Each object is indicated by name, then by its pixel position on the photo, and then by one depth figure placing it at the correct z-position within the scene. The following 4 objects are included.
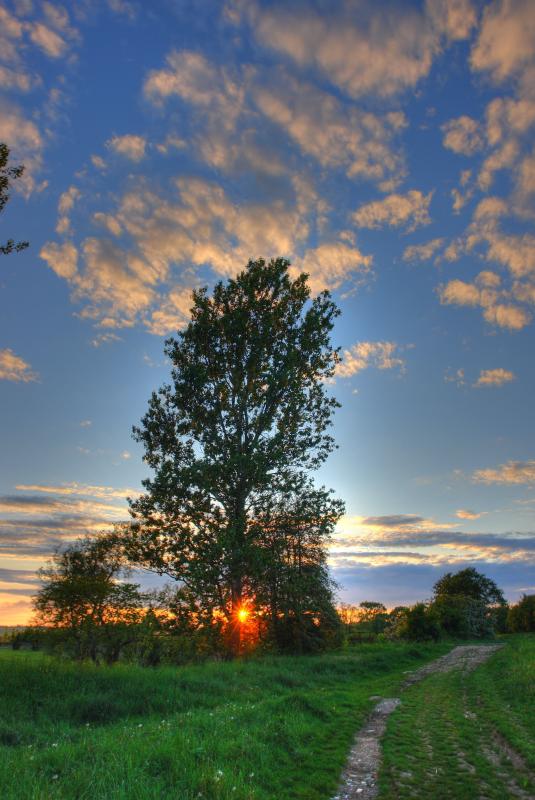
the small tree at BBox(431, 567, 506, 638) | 64.69
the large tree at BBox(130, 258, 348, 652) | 25.86
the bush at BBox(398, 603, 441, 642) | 57.06
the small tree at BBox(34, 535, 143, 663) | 28.02
